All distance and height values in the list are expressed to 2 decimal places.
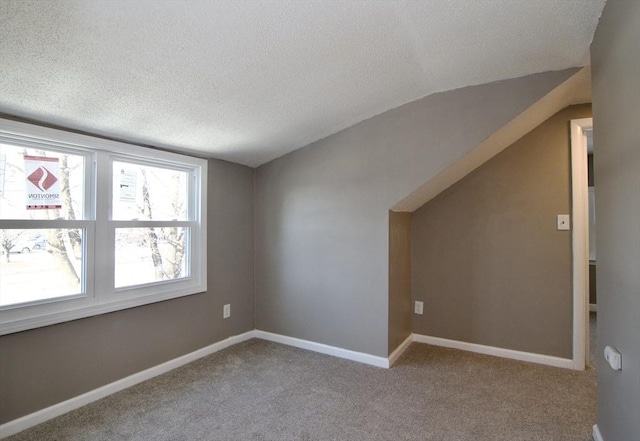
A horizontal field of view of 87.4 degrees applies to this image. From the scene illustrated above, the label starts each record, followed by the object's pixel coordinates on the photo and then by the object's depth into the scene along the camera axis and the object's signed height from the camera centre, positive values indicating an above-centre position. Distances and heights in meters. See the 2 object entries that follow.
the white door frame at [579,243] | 2.74 -0.16
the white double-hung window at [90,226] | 2.01 -0.01
